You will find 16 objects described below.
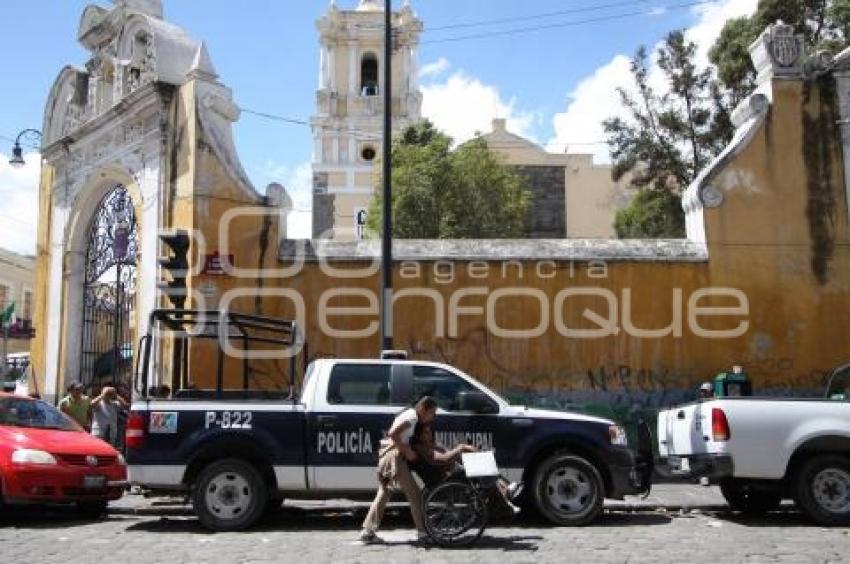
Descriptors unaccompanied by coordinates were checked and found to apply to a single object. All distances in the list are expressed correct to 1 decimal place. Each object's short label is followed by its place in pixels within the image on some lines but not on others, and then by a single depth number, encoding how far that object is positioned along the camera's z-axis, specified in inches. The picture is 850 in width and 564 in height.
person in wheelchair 354.3
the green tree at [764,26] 1052.5
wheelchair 343.6
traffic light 542.6
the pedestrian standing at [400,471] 348.5
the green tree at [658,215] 1332.4
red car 401.1
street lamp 770.2
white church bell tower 2065.7
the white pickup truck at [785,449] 391.9
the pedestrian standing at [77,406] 565.3
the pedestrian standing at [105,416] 551.2
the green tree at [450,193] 1258.6
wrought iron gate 691.4
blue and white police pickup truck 382.3
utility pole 518.0
